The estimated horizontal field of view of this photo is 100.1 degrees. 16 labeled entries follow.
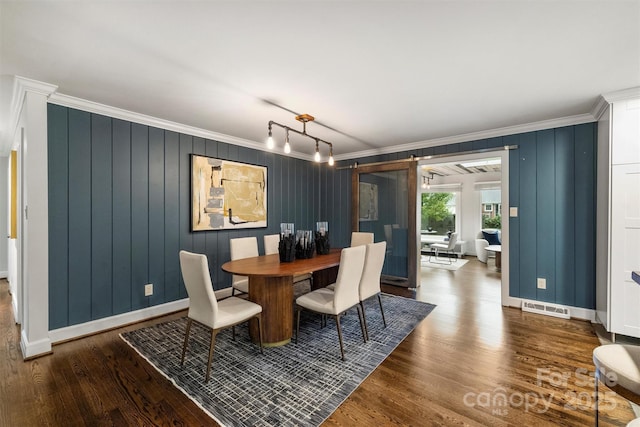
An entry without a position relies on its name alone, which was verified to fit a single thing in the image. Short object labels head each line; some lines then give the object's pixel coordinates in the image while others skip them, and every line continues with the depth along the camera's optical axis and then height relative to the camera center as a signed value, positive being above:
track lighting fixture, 3.08 +1.10
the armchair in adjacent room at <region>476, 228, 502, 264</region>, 6.68 -0.74
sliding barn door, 4.60 +0.03
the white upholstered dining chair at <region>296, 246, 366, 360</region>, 2.42 -0.80
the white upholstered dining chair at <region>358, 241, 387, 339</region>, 2.77 -0.64
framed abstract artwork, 3.71 +0.28
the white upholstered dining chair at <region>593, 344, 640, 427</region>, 1.25 -0.77
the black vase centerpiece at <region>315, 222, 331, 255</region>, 3.44 -0.36
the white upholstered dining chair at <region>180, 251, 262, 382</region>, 2.07 -0.78
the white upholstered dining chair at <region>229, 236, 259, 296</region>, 3.20 -0.50
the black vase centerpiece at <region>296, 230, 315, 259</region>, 3.13 -0.37
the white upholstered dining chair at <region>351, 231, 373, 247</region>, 3.91 -0.39
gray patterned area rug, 1.77 -1.29
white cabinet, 2.60 +0.00
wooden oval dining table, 2.59 -0.84
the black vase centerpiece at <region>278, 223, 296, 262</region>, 2.88 -0.35
